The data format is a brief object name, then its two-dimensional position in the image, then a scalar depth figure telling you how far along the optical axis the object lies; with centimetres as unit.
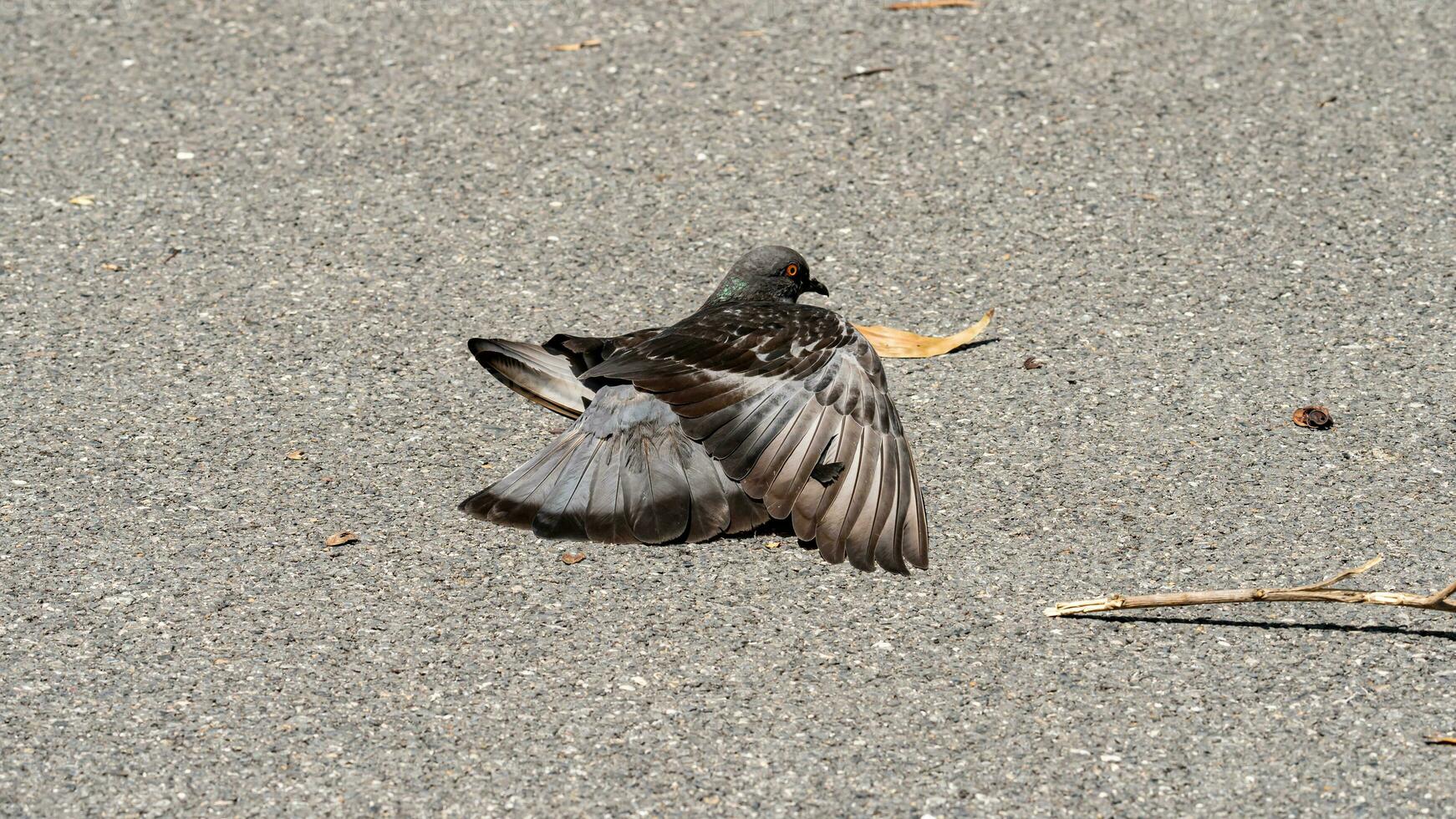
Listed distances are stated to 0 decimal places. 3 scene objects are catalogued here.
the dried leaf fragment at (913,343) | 1154
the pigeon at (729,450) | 910
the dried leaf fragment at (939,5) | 1673
